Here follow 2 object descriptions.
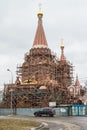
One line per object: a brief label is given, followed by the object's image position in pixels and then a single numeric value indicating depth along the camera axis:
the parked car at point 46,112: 58.34
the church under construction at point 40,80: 86.25
